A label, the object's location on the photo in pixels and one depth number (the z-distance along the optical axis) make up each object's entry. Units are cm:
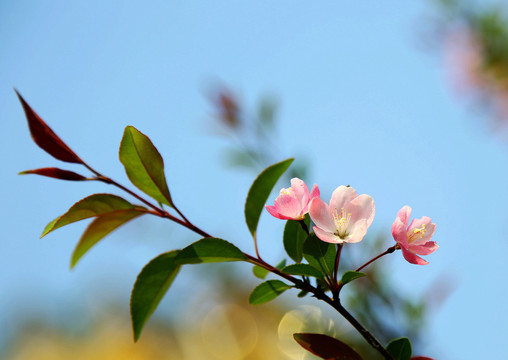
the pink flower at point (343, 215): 104
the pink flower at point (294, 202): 106
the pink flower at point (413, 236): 107
